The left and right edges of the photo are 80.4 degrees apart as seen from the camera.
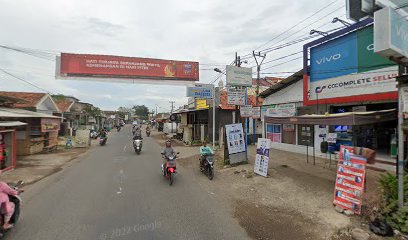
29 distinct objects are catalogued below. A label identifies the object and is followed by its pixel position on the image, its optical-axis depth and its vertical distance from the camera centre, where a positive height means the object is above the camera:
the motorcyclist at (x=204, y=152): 10.22 -1.28
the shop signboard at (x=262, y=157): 9.37 -1.39
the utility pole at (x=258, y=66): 18.40 +4.38
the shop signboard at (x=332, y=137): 11.62 -0.72
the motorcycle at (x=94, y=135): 33.06 -1.92
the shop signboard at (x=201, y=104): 23.41 +1.79
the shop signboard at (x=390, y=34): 4.82 +1.84
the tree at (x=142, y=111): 144.88 +6.32
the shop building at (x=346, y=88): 9.55 +1.60
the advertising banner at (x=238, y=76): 12.29 +2.40
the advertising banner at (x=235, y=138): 11.67 -0.78
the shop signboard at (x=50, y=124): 17.64 -0.26
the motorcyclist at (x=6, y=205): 4.55 -1.61
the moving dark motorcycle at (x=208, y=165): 9.57 -1.76
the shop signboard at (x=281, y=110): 15.32 +0.87
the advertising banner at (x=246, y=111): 12.36 +0.57
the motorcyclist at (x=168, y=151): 9.35 -1.17
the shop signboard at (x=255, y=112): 12.78 +0.59
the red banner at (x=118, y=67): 20.06 +4.72
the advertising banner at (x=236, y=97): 12.13 +1.29
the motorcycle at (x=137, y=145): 17.05 -1.67
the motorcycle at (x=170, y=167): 8.73 -1.68
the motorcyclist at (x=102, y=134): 24.02 -1.29
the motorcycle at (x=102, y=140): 23.60 -1.91
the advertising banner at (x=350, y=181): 5.70 -1.45
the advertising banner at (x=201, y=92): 16.47 +2.05
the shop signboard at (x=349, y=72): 9.30 +2.23
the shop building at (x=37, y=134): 16.27 -1.02
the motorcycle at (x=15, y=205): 4.95 -1.77
